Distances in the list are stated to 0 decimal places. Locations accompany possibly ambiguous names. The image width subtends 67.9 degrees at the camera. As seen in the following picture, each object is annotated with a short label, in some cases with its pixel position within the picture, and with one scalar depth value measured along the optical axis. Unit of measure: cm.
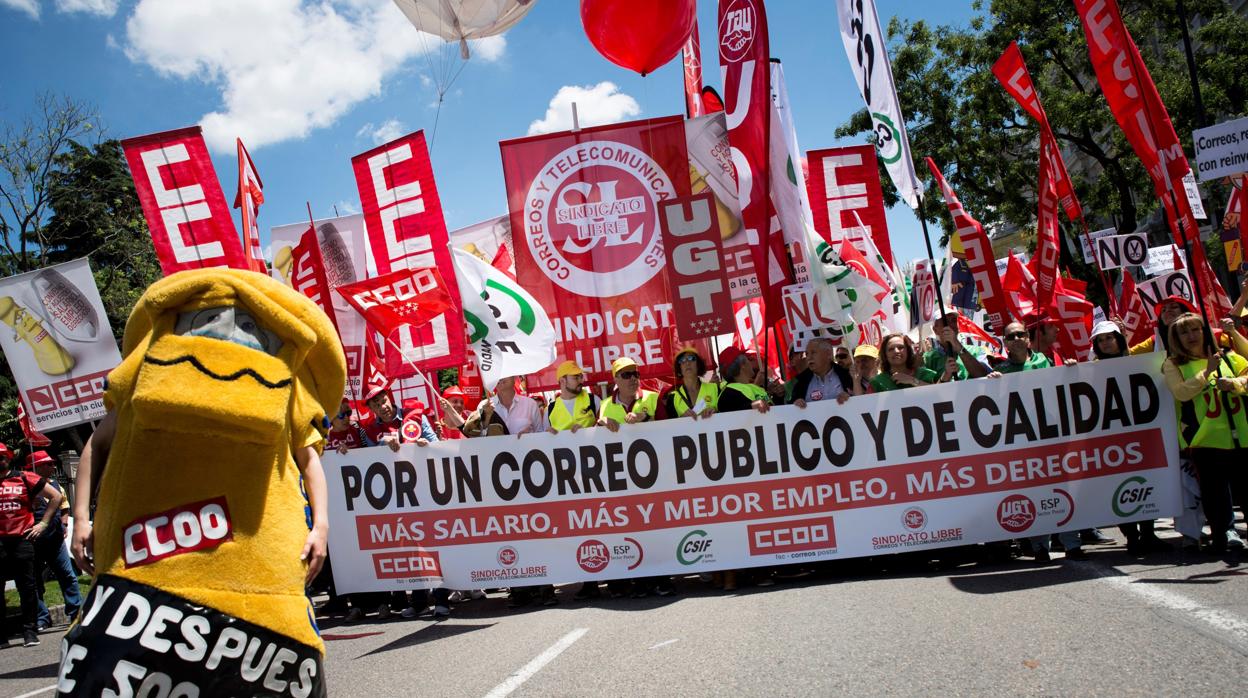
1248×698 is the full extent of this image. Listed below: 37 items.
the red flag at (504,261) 1202
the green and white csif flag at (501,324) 816
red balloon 973
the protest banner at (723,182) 948
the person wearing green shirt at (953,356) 823
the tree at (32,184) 2538
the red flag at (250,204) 1070
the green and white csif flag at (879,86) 907
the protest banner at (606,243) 927
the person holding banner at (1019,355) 808
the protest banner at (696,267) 878
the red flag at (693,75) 1252
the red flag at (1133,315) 1168
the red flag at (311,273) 1002
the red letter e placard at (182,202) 1048
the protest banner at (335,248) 1334
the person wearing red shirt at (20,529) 941
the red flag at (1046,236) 1117
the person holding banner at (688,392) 810
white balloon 1156
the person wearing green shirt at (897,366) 796
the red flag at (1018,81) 1023
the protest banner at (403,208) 1174
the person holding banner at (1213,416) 671
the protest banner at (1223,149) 891
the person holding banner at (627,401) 802
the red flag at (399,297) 910
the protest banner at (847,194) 1293
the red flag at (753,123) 926
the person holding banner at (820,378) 812
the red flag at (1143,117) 837
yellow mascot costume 278
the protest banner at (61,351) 1095
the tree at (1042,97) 2462
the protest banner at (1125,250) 1282
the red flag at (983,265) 1180
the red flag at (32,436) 1262
